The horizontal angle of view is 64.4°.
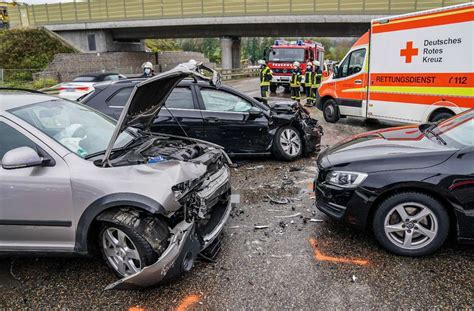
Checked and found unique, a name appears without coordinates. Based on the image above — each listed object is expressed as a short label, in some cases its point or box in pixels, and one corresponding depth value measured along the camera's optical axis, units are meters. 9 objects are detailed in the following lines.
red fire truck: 19.89
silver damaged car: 2.96
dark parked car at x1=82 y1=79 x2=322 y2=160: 6.43
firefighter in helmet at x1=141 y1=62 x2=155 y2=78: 10.66
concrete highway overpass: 26.86
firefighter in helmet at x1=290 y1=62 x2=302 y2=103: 14.48
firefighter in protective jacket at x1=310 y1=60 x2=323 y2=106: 14.10
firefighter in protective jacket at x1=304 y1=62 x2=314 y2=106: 14.35
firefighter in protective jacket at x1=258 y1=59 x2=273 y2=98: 14.68
